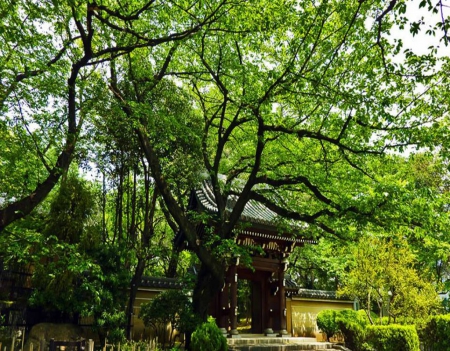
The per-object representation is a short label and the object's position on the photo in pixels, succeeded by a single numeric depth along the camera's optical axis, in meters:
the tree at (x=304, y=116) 8.38
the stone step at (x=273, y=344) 12.32
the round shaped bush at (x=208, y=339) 10.02
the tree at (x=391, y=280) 14.31
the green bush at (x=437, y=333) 14.24
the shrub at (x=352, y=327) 15.87
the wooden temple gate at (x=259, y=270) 13.48
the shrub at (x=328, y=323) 16.54
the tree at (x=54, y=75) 8.25
